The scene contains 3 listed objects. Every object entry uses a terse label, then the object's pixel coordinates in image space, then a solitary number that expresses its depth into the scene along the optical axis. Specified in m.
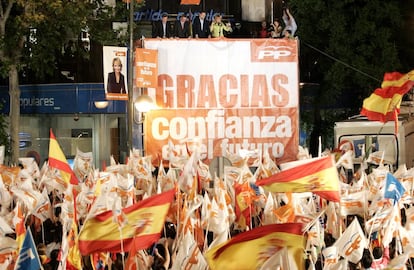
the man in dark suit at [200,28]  27.89
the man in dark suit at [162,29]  29.09
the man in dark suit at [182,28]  27.81
